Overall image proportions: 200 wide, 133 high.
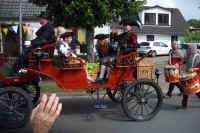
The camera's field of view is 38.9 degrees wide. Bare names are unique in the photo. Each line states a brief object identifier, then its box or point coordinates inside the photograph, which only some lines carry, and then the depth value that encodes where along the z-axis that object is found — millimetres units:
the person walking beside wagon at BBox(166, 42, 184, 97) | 8320
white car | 26991
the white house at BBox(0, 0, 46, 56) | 19269
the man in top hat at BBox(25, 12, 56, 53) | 5855
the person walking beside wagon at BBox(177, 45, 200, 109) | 7032
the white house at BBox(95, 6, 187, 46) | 35750
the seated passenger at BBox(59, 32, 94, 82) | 5885
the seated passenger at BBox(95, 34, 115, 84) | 6270
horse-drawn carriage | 5391
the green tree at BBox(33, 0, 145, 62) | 10219
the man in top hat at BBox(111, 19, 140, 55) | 6102
